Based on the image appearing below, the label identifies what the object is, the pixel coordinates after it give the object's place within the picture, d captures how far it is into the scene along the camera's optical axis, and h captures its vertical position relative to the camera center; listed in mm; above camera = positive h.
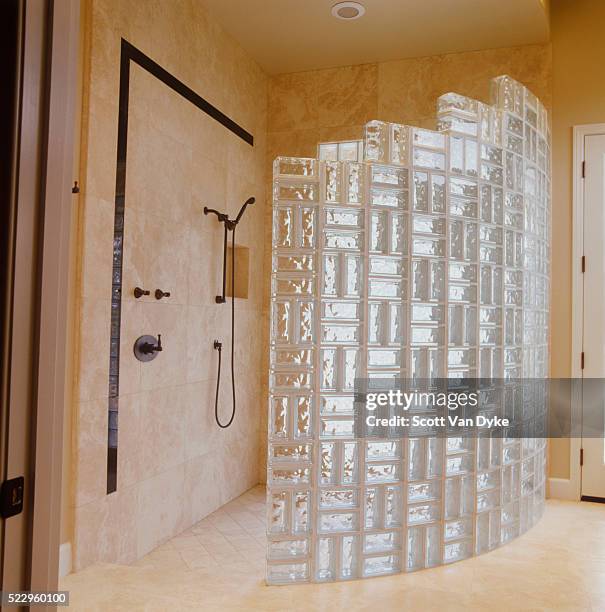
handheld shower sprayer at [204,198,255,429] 3600 +208
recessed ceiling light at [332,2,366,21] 3430 +1850
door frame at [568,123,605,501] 3848 +170
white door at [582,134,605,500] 3822 +101
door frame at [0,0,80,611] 836 +37
